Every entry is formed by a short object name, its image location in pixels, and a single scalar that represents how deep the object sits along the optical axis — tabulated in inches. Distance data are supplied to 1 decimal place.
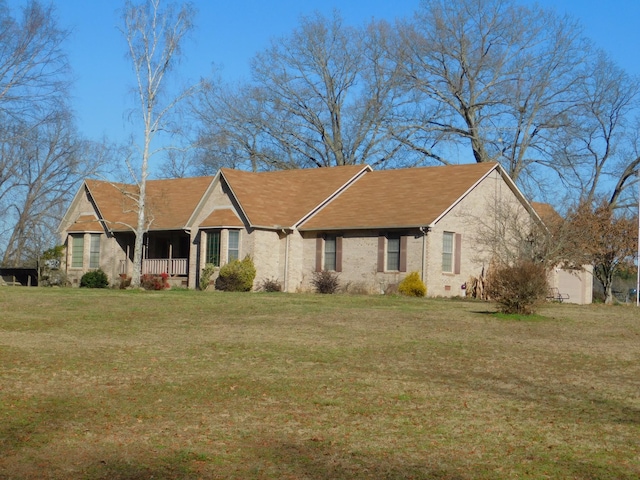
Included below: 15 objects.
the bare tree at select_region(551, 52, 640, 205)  1983.9
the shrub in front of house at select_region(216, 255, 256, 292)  1435.8
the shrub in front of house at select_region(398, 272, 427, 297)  1349.7
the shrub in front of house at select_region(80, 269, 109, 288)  1637.6
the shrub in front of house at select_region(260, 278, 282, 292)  1477.6
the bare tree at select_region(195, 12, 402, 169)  2269.9
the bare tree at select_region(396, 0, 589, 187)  2010.3
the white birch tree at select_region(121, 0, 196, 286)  1472.7
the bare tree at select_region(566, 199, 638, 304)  1450.5
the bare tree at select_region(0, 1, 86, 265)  2338.8
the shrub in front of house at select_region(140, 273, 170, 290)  1518.2
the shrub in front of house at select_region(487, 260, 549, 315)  925.2
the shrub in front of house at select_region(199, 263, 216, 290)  1492.4
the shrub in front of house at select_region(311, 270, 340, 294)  1437.0
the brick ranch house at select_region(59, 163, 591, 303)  1419.8
